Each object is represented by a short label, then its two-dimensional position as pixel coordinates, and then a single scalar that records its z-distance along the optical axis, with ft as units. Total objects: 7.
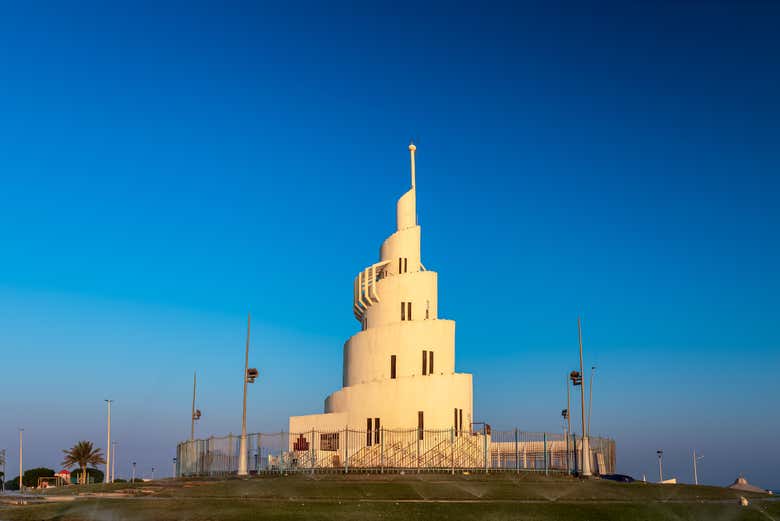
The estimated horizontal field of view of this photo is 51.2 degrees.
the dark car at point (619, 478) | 157.38
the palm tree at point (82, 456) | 305.53
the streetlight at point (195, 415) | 217.66
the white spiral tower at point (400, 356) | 184.14
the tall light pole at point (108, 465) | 246.84
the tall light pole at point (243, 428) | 145.28
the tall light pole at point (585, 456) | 140.97
